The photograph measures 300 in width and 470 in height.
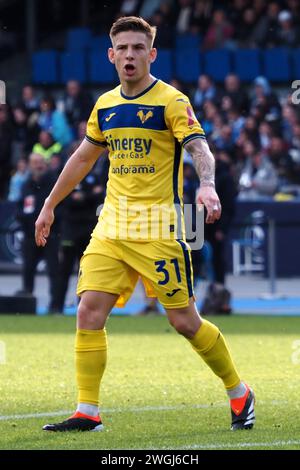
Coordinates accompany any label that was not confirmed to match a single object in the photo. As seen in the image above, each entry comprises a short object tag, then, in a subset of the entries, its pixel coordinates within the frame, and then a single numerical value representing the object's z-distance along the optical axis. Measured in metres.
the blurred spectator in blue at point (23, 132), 26.02
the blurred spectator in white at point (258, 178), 22.66
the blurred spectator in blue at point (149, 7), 31.90
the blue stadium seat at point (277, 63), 28.30
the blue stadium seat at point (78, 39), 30.56
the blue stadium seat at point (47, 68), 29.73
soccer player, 7.60
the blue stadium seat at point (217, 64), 28.61
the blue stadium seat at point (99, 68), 29.38
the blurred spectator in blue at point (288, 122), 24.16
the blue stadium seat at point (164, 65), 28.64
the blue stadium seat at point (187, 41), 29.75
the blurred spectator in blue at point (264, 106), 24.67
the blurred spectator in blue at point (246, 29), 28.84
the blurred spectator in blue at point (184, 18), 30.39
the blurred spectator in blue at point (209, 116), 24.34
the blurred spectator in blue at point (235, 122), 24.52
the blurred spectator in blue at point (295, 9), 28.81
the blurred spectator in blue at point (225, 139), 23.58
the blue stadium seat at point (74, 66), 29.52
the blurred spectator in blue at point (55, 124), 25.25
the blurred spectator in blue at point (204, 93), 25.44
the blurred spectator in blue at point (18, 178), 24.28
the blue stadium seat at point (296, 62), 28.22
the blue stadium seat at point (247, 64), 28.39
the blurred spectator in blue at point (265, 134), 24.05
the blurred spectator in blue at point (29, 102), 26.66
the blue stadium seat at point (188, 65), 28.89
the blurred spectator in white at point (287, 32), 28.22
